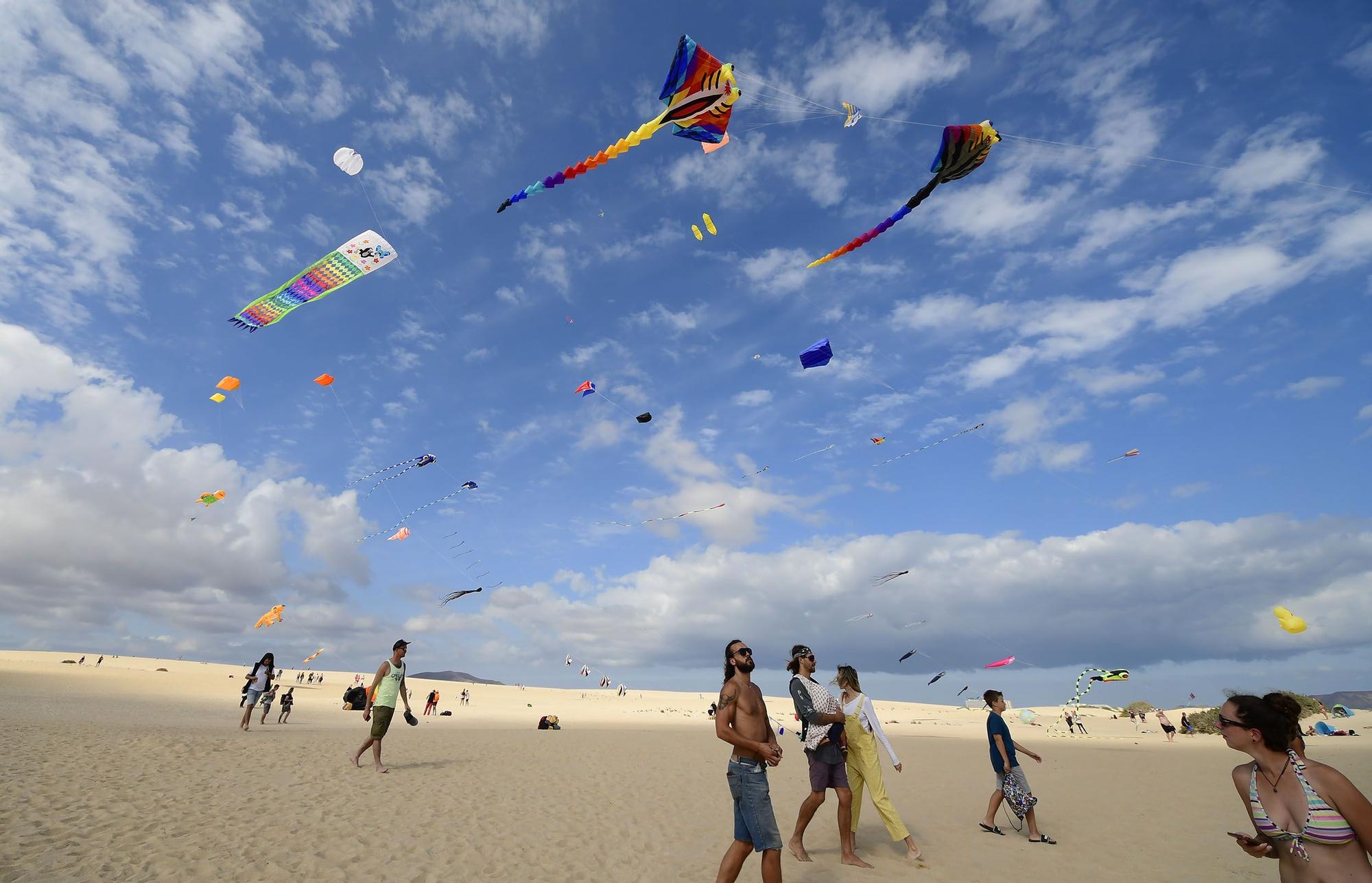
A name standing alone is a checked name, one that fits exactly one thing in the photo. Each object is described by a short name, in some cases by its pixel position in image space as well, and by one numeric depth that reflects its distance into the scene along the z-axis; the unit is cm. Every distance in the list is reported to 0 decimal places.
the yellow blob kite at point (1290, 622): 1038
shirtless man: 484
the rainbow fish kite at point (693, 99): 977
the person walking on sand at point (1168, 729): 2853
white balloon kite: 1367
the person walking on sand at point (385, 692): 1121
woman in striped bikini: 292
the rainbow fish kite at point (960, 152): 1002
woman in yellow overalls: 715
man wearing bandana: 671
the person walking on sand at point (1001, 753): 798
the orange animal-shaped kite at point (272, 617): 2852
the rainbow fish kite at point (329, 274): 1420
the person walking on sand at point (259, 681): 1806
